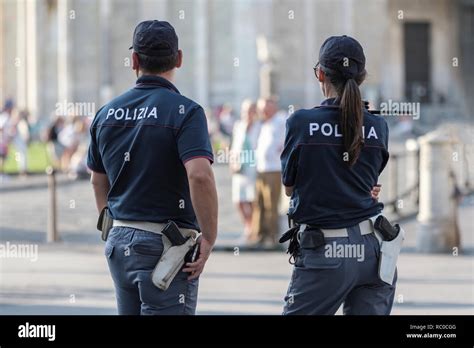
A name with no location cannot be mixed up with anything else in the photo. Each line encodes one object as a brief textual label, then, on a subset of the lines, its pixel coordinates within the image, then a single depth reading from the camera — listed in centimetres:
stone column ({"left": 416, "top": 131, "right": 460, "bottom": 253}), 1374
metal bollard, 1527
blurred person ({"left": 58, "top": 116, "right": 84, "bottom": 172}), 2803
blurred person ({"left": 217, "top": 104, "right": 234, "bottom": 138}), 3676
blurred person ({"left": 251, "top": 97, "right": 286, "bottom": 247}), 1403
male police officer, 523
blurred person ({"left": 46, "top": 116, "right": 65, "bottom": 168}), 2742
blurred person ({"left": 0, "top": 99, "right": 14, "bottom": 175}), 2700
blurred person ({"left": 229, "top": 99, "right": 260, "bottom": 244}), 1449
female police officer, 527
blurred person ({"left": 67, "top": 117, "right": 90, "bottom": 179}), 2666
